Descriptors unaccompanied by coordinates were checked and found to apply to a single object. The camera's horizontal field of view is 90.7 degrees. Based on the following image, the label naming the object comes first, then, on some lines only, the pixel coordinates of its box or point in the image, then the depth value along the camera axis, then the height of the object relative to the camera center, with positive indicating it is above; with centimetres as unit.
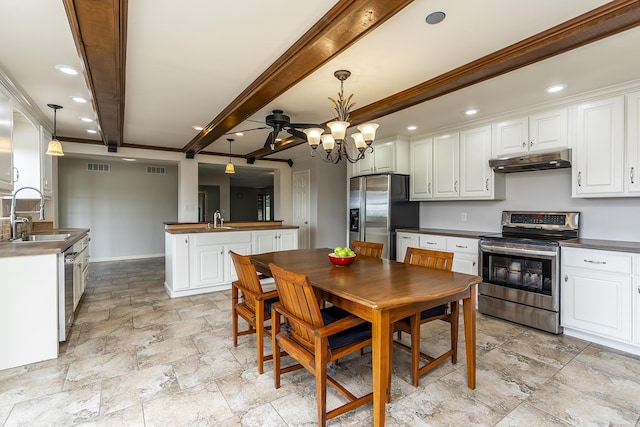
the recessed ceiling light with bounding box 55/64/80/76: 265 +122
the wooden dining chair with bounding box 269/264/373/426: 174 -75
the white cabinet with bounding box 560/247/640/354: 271 -77
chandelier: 271 +71
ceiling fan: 374 +107
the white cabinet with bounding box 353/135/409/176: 482 +87
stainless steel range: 312 -61
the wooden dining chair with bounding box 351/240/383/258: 314 -38
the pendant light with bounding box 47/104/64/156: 344 +69
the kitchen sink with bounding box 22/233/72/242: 372 -30
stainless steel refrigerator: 469 +5
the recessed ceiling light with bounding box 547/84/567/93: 294 +117
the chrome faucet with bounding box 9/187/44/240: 326 -9
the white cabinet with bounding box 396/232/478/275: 384 -44
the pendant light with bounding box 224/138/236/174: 584 +80
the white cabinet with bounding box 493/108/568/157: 334 +89
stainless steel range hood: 327 +55
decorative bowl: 249 -38
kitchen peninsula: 427 -55
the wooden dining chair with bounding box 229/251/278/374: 238 -73
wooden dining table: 165 -46
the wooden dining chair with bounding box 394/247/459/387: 219 -80
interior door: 711 +14
